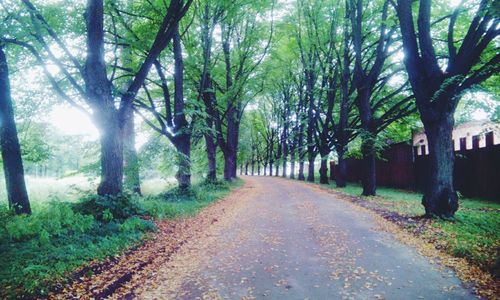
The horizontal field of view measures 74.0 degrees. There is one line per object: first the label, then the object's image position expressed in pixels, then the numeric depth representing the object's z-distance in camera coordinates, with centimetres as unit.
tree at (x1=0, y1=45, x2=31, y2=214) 885
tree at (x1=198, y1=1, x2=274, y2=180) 2058
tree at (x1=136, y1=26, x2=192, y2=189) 1452
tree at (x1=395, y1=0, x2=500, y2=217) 844
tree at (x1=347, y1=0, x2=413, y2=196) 1480
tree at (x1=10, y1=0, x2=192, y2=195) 868
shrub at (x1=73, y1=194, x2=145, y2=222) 797
